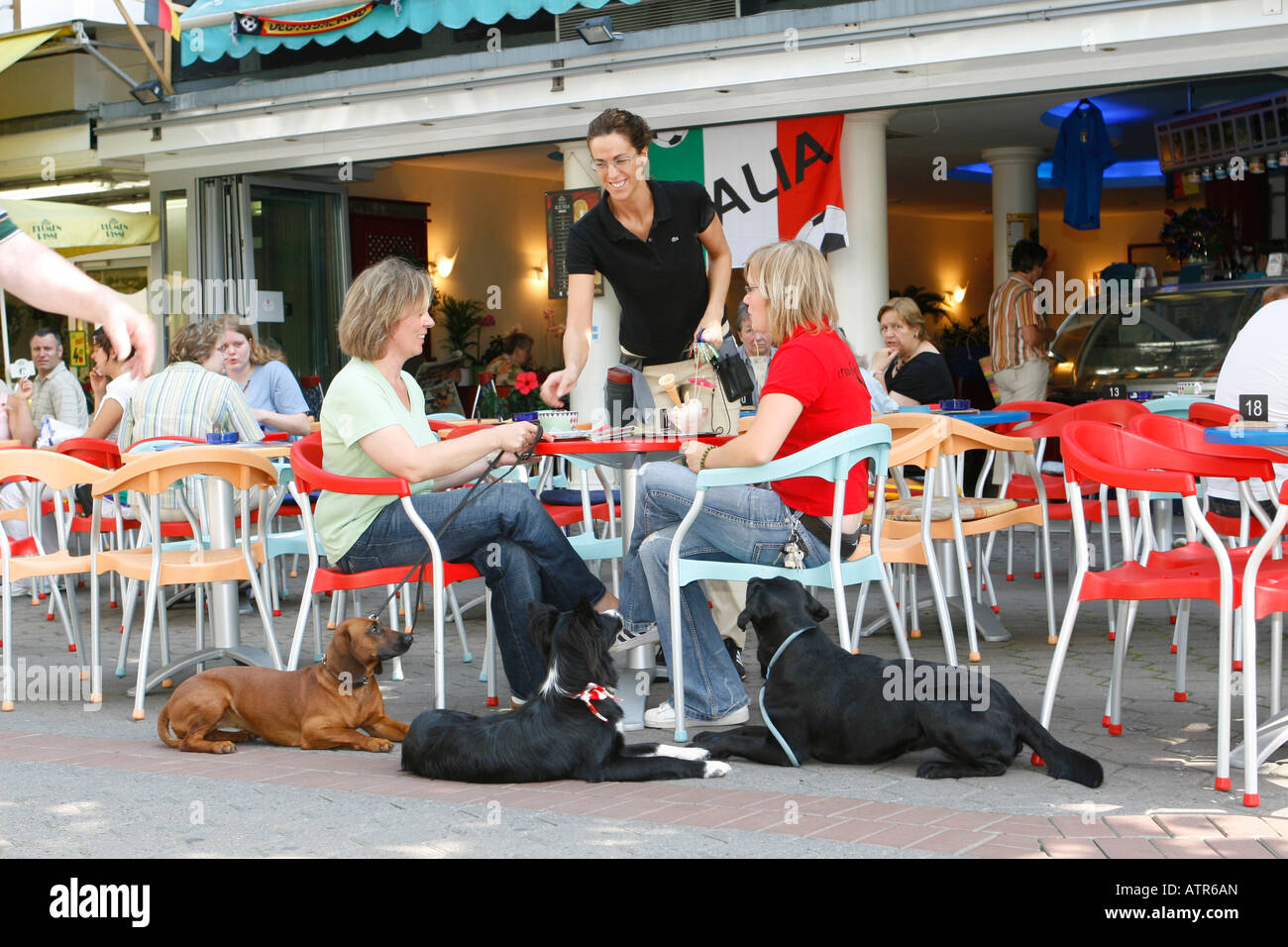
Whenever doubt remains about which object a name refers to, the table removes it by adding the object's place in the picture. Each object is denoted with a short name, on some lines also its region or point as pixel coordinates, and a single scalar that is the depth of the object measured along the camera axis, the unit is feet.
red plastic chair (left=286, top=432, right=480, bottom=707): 14.46
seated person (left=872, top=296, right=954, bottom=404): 26.04
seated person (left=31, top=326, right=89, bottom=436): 28.94
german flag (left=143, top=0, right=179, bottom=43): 37.73
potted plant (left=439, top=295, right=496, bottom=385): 54.65
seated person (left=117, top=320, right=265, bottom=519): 21.21
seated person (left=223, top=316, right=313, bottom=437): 26.07
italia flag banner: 34.47
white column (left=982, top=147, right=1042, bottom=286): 47.06
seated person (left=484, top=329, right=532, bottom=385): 47.52
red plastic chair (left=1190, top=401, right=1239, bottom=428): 16.72
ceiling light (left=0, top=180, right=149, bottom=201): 47.71
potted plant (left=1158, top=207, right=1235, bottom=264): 41.75
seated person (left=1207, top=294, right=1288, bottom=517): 15.80
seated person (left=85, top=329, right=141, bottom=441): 23.93
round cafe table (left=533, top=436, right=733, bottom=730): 14.14
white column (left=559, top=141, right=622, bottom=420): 37.35
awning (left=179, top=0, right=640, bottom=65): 33.45
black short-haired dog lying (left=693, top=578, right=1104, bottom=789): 12.48
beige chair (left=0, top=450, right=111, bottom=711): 17.28
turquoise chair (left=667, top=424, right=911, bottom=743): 13.57
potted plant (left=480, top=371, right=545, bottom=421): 43.19
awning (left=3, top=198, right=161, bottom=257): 36.40
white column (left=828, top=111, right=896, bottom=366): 34.73
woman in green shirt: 14.73
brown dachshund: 14.51
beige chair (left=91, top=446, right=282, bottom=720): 16.31
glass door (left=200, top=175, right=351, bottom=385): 42.42
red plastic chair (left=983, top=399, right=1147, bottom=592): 18.61
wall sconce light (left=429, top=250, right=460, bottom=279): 55.26
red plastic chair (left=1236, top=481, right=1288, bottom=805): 11.68
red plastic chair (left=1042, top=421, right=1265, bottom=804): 12.04
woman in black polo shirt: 17.49
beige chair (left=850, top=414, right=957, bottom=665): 16.31
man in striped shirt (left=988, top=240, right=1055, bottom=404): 34.09
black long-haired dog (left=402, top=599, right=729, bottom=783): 12.48
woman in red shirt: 14.05
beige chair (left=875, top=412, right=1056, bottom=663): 17.40
